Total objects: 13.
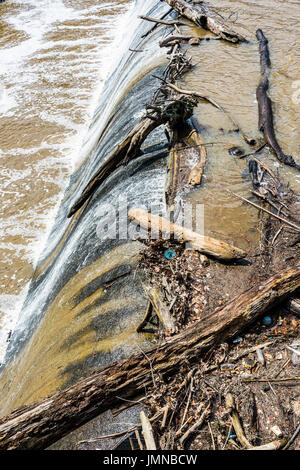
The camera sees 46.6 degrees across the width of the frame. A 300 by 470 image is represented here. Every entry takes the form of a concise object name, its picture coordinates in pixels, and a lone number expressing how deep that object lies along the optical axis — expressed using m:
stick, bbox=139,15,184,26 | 11.49
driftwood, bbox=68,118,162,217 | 5.94
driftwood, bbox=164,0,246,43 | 10.14
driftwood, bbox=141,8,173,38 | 11.90
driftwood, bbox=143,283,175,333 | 3.34
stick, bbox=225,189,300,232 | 4.37
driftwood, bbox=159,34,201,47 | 10.03
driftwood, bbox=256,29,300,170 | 5.82
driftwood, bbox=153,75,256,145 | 6.31
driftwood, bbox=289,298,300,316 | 3.47
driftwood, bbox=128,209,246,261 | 4.04
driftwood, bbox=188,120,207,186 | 5.41
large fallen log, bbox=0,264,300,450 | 2.78
